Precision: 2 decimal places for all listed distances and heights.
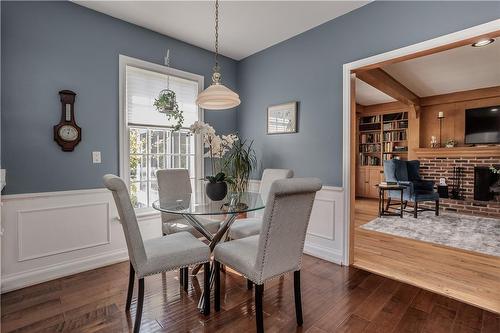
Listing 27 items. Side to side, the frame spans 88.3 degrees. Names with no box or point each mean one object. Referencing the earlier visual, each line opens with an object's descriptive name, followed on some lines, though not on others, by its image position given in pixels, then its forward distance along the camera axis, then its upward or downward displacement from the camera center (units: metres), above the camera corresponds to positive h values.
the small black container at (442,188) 5.62 -0.55
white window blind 3.05 +0.86
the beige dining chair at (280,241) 1.51 -0.50
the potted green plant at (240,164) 3.67 -0.03
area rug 3.44 -1.06
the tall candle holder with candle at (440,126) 5.96 +0.86
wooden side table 4.89 -0.66
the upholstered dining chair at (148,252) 1.62 -0.63
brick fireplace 5.14 -0.22
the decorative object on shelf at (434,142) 5.94 +0.49
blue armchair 4.97 -0.38
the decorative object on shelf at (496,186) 4.91 -0.43
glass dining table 1.90 -0.36
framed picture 3.32 +0.60
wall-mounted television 5.17 +0.79
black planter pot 2.25 -0.24
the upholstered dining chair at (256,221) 2.49 -0.61
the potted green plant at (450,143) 5.67 +0.45
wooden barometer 2.52 +0.35
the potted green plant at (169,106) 3.06 +0.68
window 3.01 +0.41
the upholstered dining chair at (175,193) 2.56 -0.33
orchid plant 2.24 +0.18
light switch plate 2.74 +0.05
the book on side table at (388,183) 5.14 -0.41
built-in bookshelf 6.71 +0.69
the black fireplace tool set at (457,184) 5.50 -0.44
